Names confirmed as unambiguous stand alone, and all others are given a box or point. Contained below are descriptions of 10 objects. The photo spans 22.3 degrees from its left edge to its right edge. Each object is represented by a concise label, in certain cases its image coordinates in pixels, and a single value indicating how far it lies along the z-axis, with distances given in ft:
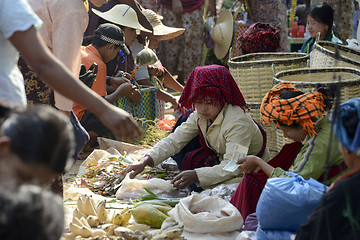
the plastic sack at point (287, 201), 14.37
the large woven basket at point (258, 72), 25.29
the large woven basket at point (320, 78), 20.17
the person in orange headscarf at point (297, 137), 16.16
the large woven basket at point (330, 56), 24.35
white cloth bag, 17.14
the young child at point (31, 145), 8.91
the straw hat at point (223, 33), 41.87
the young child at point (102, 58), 29.01
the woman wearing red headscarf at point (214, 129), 20.56
